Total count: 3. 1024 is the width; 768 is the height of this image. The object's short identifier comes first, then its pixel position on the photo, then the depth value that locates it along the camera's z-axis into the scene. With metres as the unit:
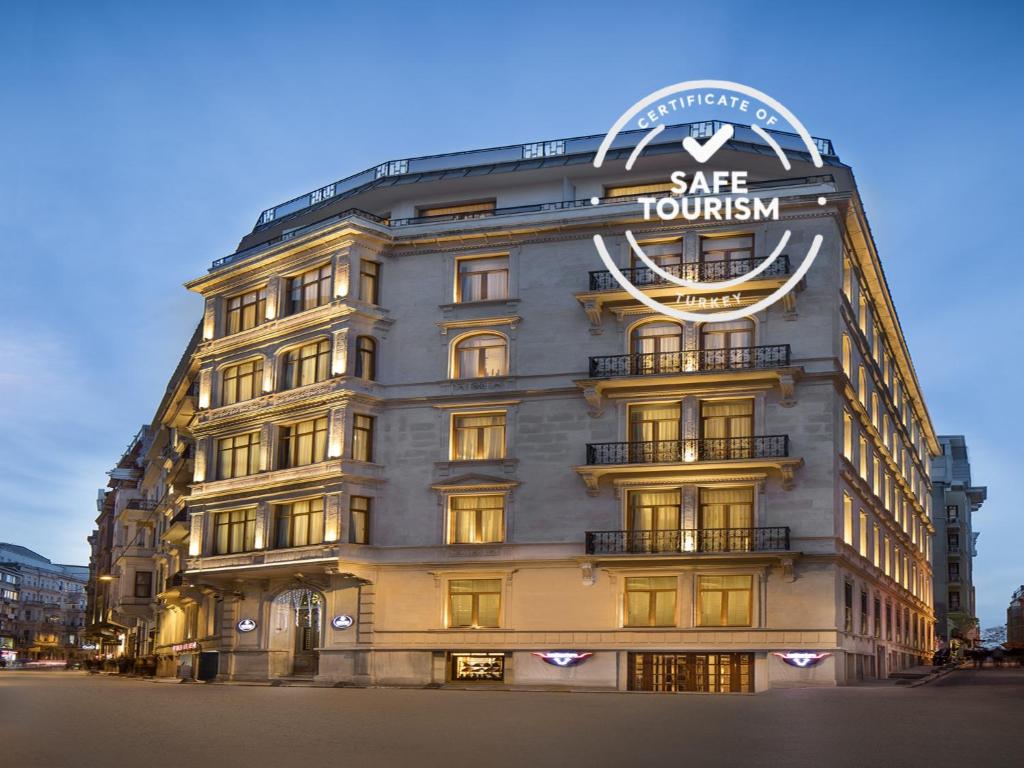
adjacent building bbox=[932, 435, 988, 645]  144.88
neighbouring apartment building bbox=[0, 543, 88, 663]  184.50
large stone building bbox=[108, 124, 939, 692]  48.31
